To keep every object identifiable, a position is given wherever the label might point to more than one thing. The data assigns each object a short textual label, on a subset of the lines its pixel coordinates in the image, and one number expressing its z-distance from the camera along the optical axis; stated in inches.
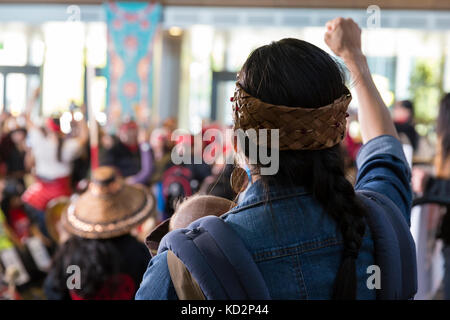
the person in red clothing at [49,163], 203.9
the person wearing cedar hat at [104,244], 90.5
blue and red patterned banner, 372.5
